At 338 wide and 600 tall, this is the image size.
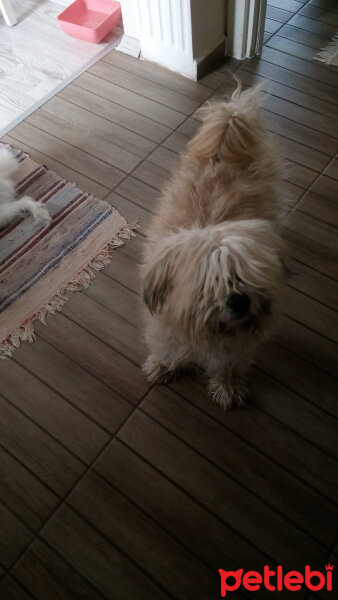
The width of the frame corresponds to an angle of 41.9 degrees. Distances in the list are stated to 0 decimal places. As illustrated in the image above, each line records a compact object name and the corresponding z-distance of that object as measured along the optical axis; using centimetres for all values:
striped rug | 177
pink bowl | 260
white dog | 197
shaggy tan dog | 99
